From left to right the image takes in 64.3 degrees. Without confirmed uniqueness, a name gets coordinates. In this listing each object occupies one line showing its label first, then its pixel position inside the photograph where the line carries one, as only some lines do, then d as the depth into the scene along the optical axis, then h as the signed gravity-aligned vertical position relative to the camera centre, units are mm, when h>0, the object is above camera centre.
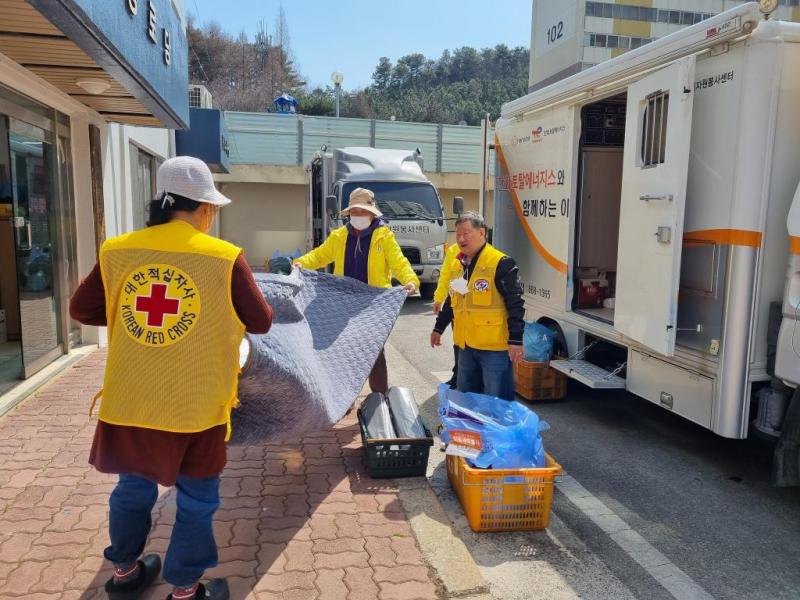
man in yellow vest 4316 -631
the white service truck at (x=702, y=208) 3738 +54
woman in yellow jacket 5039 -328
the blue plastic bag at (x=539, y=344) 5973 -1221
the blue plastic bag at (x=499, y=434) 3516 -1227
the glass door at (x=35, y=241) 5840 -342
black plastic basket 3941 -1518
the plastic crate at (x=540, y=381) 6023 -1586
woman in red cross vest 2361 -536
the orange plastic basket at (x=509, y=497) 3396 -1517
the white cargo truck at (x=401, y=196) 12172 +297
